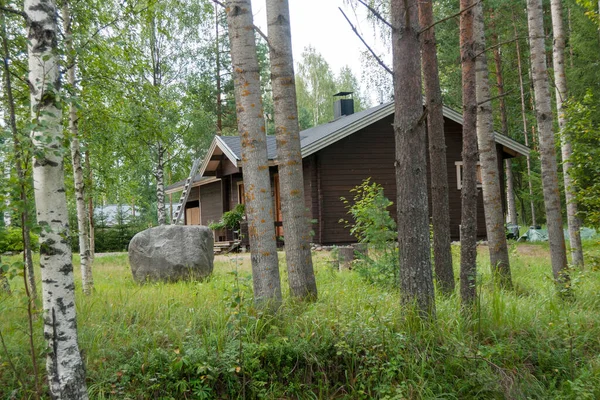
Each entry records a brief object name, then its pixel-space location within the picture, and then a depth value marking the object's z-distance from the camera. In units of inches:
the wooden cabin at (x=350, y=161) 588.7
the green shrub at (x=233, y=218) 673.0
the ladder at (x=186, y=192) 582.5
